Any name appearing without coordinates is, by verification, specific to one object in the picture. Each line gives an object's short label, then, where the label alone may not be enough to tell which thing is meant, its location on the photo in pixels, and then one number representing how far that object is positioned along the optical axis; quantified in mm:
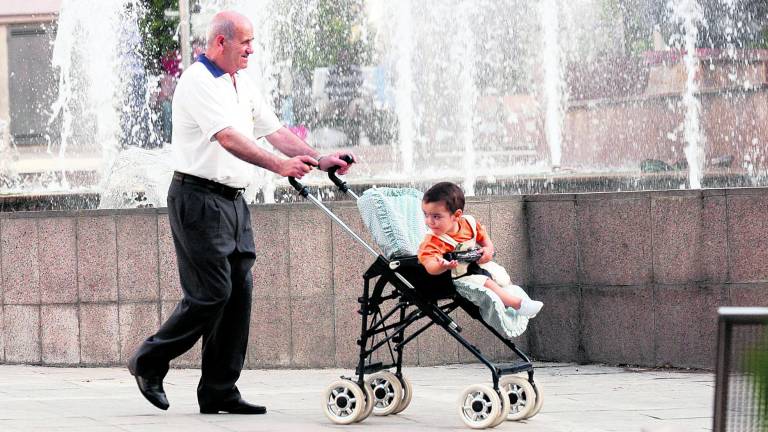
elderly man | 13266
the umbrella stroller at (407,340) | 12734
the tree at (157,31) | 62687
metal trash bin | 6281
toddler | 12852
